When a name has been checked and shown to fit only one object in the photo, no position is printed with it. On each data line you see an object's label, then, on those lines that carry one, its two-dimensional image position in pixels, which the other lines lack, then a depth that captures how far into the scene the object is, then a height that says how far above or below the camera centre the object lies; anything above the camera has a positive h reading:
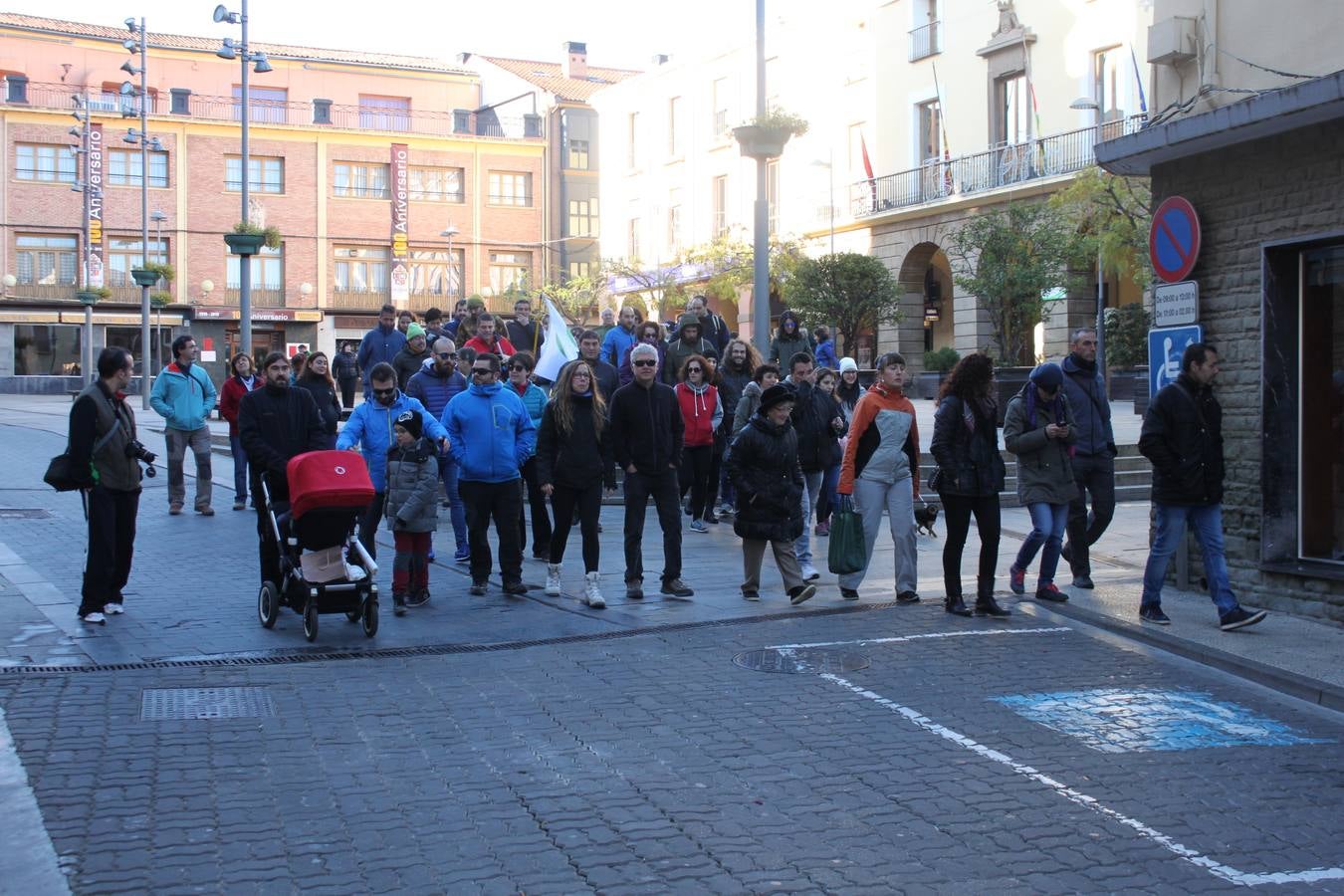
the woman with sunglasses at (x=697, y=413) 13.62 +0.28
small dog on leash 14.32 -0.77
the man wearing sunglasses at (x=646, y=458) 10.60 -0.11
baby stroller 8.78 -0.63
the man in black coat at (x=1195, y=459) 9.43 -0.13
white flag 14.40 +0.97
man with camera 9.23 -0.17
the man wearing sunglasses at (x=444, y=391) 12.15 +0.46
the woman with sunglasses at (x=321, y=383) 13.58 +0.58
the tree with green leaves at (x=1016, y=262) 28.11 +3.56
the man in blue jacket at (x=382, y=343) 16.25 +1.15
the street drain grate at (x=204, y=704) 7.02 -1.31
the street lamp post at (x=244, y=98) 26.25 +6.99
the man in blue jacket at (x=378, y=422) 10.52 +0.16
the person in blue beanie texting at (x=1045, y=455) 10.39 -0.11
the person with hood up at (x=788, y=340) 16.55 +1.18
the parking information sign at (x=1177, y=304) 11.00 +1.06
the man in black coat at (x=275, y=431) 9.62 +0.09
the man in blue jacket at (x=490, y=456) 10.44 -0.09
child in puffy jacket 10.03 -0.33
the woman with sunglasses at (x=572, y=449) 10.49 -0.05
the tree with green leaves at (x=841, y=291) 32.50 +3.47
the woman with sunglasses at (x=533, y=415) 11.85 +0.26
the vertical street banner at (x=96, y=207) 54.84 +9.17
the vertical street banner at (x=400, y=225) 61.25 +9.43
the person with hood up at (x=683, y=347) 14.86 +1.01
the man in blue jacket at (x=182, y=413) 15.30 +0.34
